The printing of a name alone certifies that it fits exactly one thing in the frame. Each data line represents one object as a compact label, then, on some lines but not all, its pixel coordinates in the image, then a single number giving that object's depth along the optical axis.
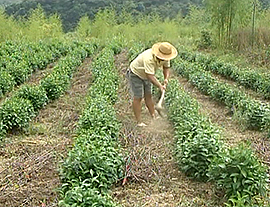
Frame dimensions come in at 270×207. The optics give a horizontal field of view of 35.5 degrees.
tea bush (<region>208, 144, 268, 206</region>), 4.17
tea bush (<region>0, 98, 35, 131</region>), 6.93
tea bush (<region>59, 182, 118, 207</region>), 3.72
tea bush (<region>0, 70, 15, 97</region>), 10.33
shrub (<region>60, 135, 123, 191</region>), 4.46
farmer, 6.62
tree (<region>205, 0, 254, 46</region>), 18.64
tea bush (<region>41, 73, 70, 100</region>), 9.56
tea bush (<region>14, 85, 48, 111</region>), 8.38
